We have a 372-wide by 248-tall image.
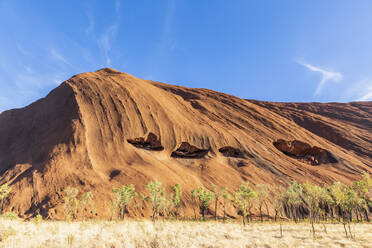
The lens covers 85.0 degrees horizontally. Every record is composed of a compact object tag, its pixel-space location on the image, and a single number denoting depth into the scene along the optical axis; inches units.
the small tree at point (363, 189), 1698.3
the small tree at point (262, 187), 1842.5
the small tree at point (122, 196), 1355.3
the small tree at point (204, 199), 1632.6
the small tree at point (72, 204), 1347.2
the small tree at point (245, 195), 1390.9
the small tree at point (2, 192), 1445.5
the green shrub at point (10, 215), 1247.5
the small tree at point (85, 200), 1411.7
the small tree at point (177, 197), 1605.6
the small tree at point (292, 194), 1556.3
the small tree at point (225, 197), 1649.9
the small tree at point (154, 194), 1380.0
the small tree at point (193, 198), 1713.8
